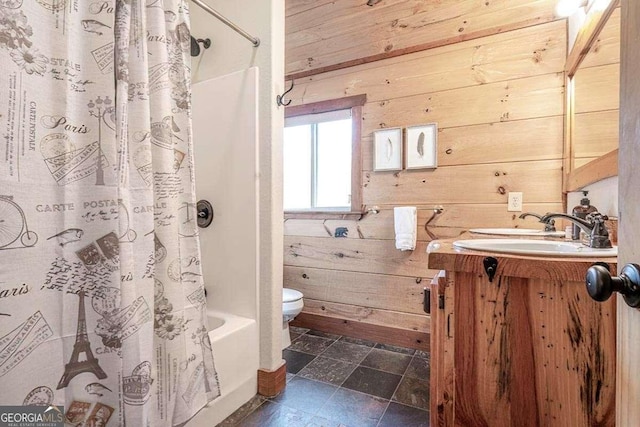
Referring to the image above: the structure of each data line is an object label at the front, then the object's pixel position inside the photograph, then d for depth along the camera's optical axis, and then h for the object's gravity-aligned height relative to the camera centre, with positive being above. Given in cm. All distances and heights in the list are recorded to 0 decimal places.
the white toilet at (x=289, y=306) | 193 -60
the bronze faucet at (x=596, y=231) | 90 -7
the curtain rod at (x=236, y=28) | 134 +90
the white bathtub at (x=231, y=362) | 132 -70
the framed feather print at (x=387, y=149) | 214 +44
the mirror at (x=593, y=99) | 113 +49
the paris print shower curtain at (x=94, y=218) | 73 -1
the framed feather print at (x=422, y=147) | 205 +44
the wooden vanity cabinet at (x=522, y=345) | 73 -35
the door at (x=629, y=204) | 44 +1
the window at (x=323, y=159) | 231 +44
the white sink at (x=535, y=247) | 80 -12
